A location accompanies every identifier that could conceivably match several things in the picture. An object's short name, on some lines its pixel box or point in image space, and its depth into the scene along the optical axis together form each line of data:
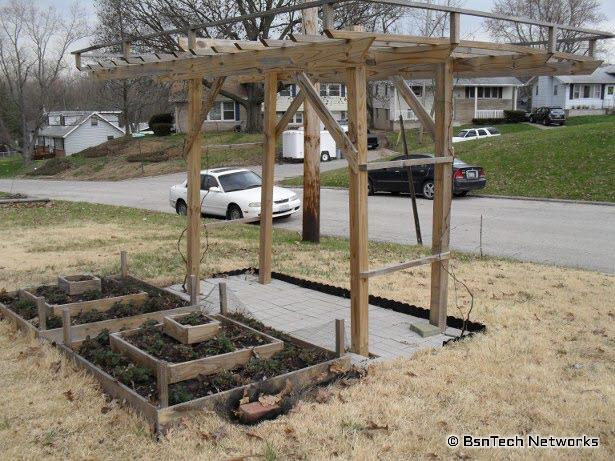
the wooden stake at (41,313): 6.36
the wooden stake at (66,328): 5.85
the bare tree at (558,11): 64.50
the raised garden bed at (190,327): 5.61
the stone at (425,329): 6.58
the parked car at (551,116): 47.66
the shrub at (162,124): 53.73
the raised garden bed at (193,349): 5.12
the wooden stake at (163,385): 4.59
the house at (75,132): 70.31
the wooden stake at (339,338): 5.50
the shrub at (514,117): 53.00
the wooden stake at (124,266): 8.37
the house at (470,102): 56.44
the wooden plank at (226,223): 8.41
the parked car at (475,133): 41.22
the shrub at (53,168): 46.09
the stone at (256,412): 4.60
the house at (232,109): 54.91
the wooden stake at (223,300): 6.73
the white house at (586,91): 63.28
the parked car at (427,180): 21.61
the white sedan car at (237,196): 17.62
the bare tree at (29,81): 56.41
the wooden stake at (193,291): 7.10
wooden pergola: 5.55
